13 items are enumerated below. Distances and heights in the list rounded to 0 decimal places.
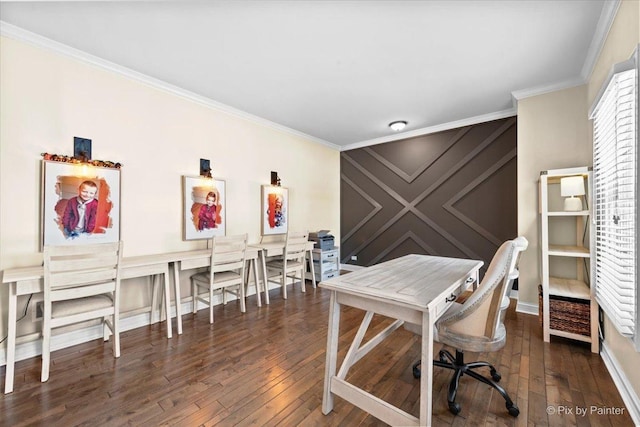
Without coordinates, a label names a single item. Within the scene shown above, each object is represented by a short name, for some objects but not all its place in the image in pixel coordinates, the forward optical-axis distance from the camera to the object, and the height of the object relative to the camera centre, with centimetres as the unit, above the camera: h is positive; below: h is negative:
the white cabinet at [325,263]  457 -84
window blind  153 +9
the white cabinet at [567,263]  238 -52
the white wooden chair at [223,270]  298 -65
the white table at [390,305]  132 -50
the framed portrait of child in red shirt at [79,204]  232 +10
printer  464 -44
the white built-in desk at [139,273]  188 -52
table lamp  254 +22
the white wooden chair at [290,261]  384 -72
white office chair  156 -64
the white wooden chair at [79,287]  195 -57
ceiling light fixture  423 +143
